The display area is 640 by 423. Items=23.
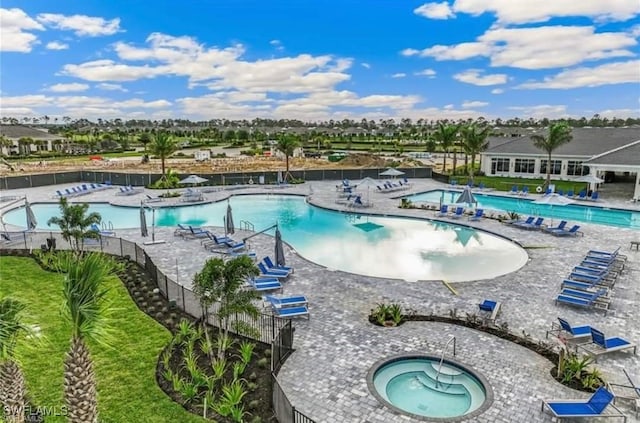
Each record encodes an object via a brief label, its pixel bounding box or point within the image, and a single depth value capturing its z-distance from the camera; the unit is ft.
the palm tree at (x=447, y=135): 142.92
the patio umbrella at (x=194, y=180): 106.63
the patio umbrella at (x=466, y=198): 79.97
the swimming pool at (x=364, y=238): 56.90
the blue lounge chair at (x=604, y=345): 32.01
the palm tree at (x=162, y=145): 115.03
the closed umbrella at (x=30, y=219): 64.03
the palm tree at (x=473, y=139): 131.85
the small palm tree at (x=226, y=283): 29.27
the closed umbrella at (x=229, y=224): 65.51
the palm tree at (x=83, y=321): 17.52
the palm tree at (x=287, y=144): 132.05
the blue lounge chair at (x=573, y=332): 33.76
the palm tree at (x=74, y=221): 51.83
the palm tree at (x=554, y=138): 109.81
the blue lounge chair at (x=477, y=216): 81.71
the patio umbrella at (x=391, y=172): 116.94
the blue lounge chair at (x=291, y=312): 38.13
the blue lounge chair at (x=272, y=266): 50.47
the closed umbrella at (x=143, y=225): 66.23
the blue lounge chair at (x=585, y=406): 24.22
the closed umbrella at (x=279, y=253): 50.39
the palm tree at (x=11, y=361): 18.06
